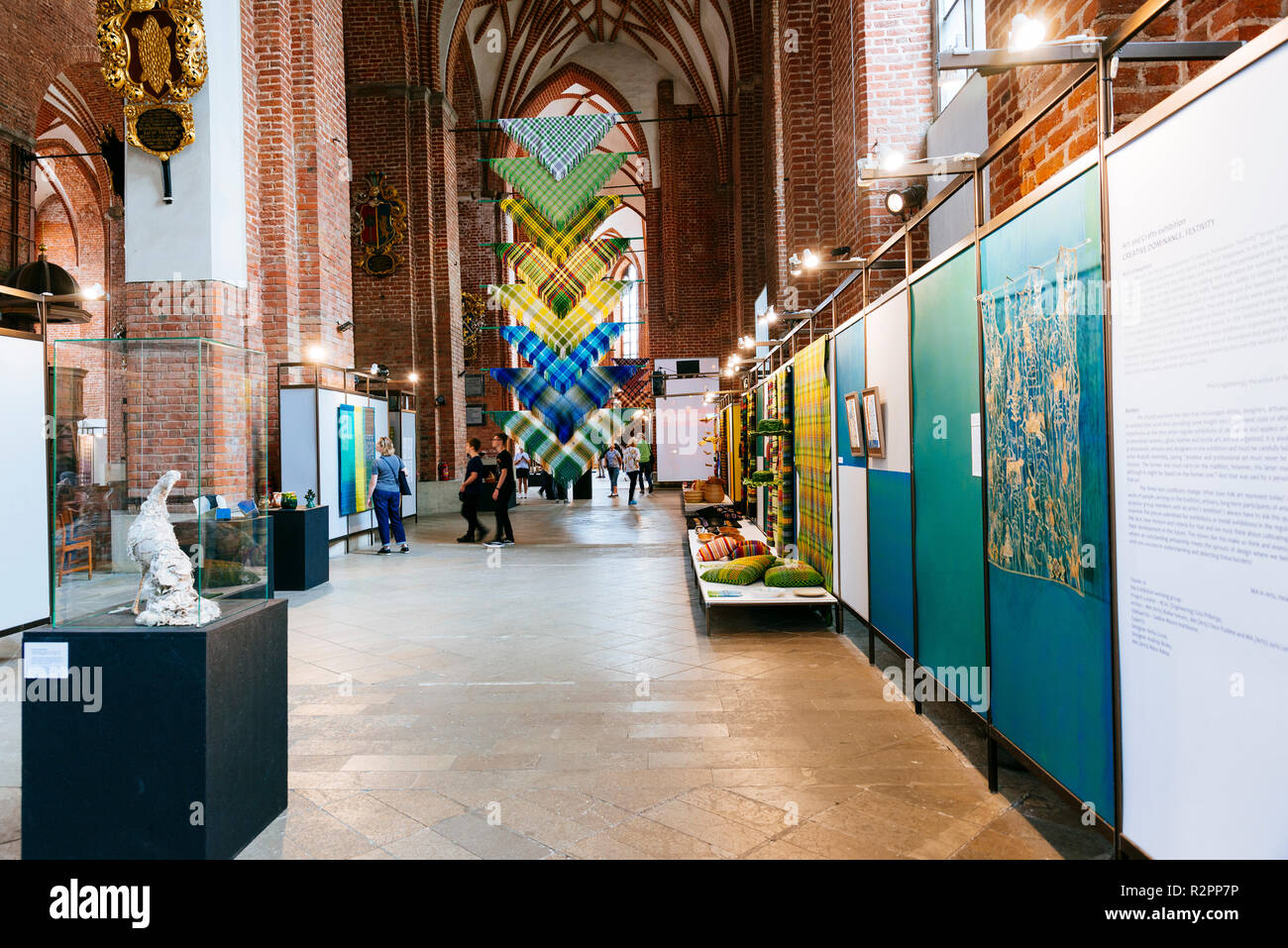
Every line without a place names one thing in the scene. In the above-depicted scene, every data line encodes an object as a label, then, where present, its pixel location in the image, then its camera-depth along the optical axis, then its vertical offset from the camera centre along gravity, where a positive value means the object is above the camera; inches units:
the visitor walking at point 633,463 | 737.6 +7.8
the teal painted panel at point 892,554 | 160.9 -18.4
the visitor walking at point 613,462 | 836.0 +10.6
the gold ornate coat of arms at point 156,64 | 262.8 +136.9
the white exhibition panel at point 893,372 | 158.9 +19.9
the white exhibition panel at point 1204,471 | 59.9 -0.7
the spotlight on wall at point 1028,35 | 88.6 +48.2
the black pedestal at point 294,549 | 292.7 -26.3
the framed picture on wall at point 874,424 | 175.6 +9.6
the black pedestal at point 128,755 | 92.9 -31.9
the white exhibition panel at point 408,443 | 537.6 +21.3
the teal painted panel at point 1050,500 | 86.4 -4.4
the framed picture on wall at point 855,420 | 191.1 +11.3
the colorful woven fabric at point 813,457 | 233.6 +3.5
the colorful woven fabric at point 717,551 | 275.7 -27.8
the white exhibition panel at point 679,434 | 829.8 +38.4
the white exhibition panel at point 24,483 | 204.2 -0.7
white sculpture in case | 95.3 -10.7
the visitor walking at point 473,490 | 452.4 -9.5
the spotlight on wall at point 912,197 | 265.7 +89.0
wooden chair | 97.7 -7.8
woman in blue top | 393.1 -6.5
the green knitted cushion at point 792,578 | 233.5 -31.7
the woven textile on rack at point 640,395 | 970.7 +98.5
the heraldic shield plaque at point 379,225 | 562.9 +175.4
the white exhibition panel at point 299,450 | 363.3 +12.1
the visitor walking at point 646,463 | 825.5 +9.8
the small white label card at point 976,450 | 119.6 +2.4
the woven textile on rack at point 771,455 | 324.2 +6.1
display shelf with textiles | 219.3 -35.5
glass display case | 95.8 -1.5
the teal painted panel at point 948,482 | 123.9 -2.8
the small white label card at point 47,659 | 93.0 -20.6
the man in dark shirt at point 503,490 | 440.8 -9.5
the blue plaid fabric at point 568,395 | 313.9 +30.2
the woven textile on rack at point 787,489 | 290.8 -7.5
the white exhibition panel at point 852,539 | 193.5 -18.1
